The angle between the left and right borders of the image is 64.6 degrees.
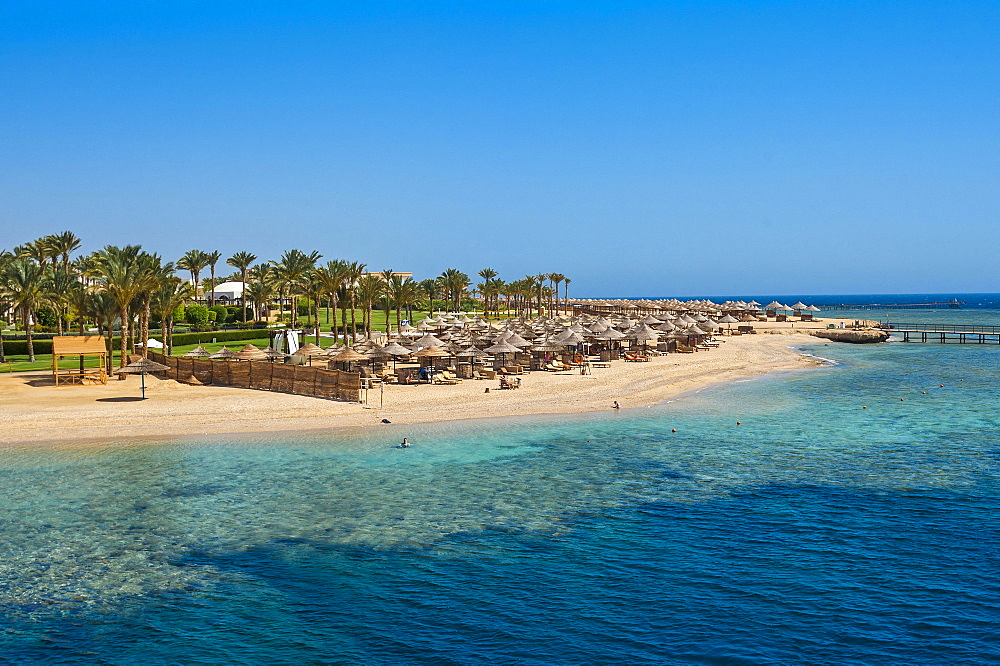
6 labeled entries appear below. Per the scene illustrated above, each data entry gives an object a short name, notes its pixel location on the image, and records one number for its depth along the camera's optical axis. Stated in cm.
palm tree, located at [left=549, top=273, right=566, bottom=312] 13362
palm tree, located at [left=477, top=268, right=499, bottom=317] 11725
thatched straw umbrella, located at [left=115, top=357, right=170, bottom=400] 3444
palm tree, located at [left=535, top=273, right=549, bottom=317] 12191
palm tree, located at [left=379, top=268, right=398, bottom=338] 7436
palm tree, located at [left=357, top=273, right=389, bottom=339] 6650
